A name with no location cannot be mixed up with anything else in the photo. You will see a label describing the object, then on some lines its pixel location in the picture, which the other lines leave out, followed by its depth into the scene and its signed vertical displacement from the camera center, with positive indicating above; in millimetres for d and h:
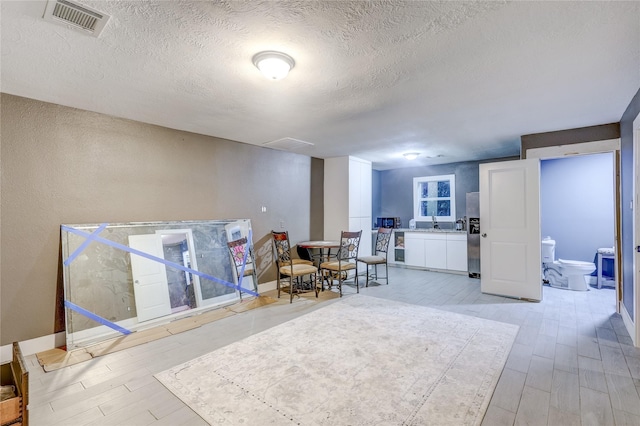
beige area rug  1887 -1268
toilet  4684 -914
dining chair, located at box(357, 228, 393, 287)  5195 -651
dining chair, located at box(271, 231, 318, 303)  4381 -809
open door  4207 -203
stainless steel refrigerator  5728 -370
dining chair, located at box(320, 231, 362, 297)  4688 -799
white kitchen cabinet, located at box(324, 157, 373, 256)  5762 +345
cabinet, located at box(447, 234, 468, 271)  5961 -763
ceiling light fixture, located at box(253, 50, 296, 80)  2066 +1104
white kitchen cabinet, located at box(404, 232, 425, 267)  6527 -774
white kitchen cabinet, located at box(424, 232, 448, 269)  6215 -763
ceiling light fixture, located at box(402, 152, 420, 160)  5559 +1176
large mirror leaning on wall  3006 -707
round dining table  4938 -516
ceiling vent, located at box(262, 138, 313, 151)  4505 +1163
